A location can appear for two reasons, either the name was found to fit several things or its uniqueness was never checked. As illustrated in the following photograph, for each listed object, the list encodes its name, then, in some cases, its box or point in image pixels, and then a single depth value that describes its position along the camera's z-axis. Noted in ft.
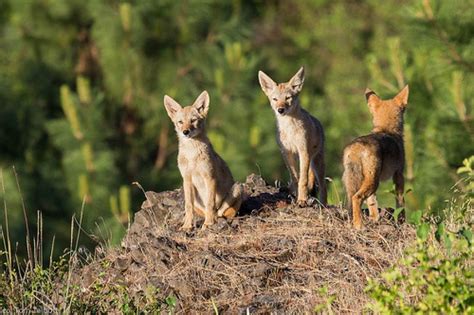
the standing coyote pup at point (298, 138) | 68.08
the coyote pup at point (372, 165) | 63.36
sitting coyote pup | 66.13
